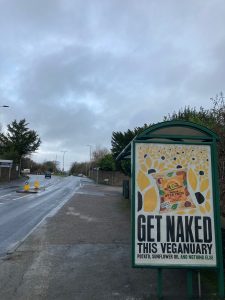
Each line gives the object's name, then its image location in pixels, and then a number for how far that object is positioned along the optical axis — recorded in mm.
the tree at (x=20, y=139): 41353
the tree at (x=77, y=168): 90908
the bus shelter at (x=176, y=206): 3247
